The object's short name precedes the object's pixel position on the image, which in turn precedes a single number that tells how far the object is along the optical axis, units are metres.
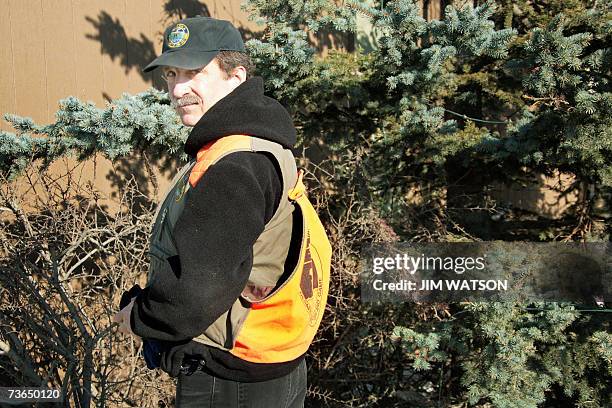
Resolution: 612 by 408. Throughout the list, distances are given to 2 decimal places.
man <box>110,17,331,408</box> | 1.60
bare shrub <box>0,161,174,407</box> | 3.84
